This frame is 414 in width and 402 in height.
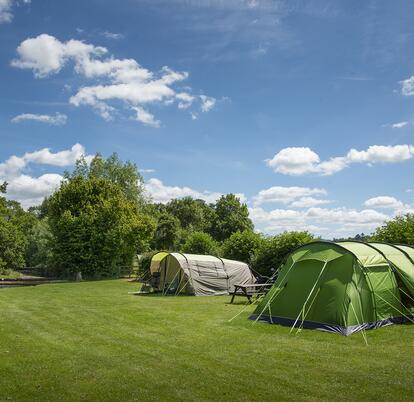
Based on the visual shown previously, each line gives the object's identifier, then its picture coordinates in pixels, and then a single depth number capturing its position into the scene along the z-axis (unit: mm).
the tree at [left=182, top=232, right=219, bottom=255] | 28859
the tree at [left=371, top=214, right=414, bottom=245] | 17250
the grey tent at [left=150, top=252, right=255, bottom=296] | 19422
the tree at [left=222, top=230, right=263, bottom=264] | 24562
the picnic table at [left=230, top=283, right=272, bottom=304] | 15188
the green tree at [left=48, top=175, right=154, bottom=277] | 33500
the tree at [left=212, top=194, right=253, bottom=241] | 54031
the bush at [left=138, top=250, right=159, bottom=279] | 28984
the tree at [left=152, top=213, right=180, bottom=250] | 53219
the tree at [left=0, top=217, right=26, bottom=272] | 40438
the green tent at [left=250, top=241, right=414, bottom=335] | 10250
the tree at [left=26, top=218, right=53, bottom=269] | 44000
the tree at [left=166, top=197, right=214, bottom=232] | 60406
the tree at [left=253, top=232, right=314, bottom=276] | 20734
